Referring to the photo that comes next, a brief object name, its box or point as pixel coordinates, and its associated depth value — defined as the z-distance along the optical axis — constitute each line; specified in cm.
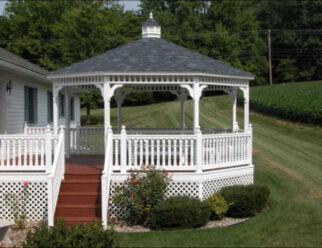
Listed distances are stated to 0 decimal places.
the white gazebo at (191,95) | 1185
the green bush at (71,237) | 834
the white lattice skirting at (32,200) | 1170
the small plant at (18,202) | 1129
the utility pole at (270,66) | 5473
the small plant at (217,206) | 1147
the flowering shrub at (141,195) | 1098
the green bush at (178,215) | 1058
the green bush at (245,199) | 1160
